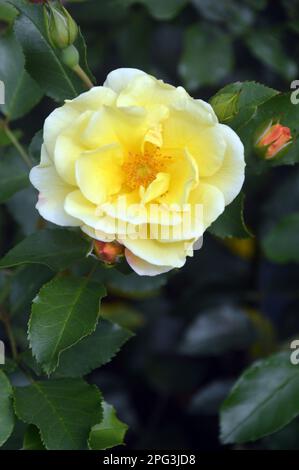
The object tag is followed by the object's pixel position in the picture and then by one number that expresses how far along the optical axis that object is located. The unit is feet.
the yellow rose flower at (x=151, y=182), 1.38
